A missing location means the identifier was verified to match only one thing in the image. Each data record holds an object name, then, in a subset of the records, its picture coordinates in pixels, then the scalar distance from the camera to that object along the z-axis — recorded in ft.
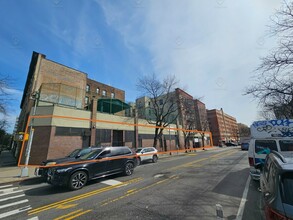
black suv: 23.18
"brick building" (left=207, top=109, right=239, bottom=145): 273.95
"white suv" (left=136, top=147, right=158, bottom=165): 53.83
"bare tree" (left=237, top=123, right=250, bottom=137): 327.18
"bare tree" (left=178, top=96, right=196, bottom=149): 129.95
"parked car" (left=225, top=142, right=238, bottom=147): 215.06
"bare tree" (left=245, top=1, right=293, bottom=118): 28.50
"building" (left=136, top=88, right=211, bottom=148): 97.11
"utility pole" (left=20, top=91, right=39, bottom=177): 34.13
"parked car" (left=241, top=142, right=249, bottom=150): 106.17
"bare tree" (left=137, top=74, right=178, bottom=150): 80.79
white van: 22.47
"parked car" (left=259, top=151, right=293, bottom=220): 6.52
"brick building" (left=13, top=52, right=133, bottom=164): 55.77
